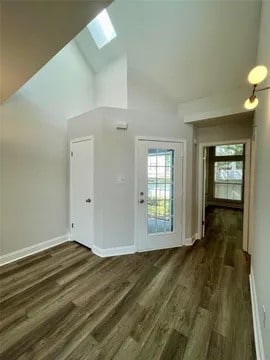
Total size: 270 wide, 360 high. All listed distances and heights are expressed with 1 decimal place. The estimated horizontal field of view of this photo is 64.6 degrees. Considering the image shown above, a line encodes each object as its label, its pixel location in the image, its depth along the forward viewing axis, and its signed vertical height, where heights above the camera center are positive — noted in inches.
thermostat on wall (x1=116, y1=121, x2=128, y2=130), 137.6 +30.4
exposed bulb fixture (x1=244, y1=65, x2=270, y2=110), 63.9 +29.9
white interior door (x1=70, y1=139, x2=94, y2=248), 147.4 -14.8
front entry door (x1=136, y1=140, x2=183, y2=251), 147.0 -15.9
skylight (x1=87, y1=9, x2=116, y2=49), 136.7 +95.1
